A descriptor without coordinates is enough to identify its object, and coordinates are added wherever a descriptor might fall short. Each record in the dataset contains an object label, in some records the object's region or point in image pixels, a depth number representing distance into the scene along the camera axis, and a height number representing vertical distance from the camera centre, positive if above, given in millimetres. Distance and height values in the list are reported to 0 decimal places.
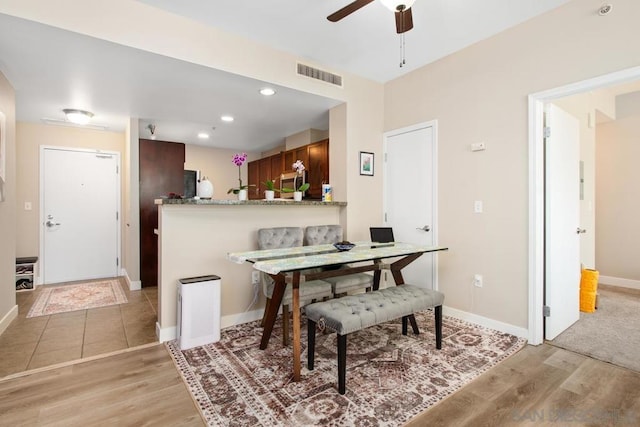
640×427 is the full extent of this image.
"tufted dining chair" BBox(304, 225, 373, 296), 2994 -633
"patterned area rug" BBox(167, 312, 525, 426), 1800 -1126
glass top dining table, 2131 -352
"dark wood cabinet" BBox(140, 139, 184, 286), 4645 +392
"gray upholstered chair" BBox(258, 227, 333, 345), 2666 -629
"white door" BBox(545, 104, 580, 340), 2762 -89
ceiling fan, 1879 +1219
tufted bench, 1986 -684
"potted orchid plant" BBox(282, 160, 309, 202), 3539 +256
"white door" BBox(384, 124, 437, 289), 3561 +231
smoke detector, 2307 +1462
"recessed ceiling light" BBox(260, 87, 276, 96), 3367 +1280
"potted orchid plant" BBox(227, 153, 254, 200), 3125 +219
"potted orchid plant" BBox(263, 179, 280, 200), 3389 +203
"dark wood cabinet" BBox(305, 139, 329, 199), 4598 +653
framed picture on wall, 3914 +587
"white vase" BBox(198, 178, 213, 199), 3045 +200
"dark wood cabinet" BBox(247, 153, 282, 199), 5973 +778
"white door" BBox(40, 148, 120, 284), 4875 -50
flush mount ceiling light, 4078 +1222
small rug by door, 3660 -1105
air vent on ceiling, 3379 +1492
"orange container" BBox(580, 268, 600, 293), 3430 -751
